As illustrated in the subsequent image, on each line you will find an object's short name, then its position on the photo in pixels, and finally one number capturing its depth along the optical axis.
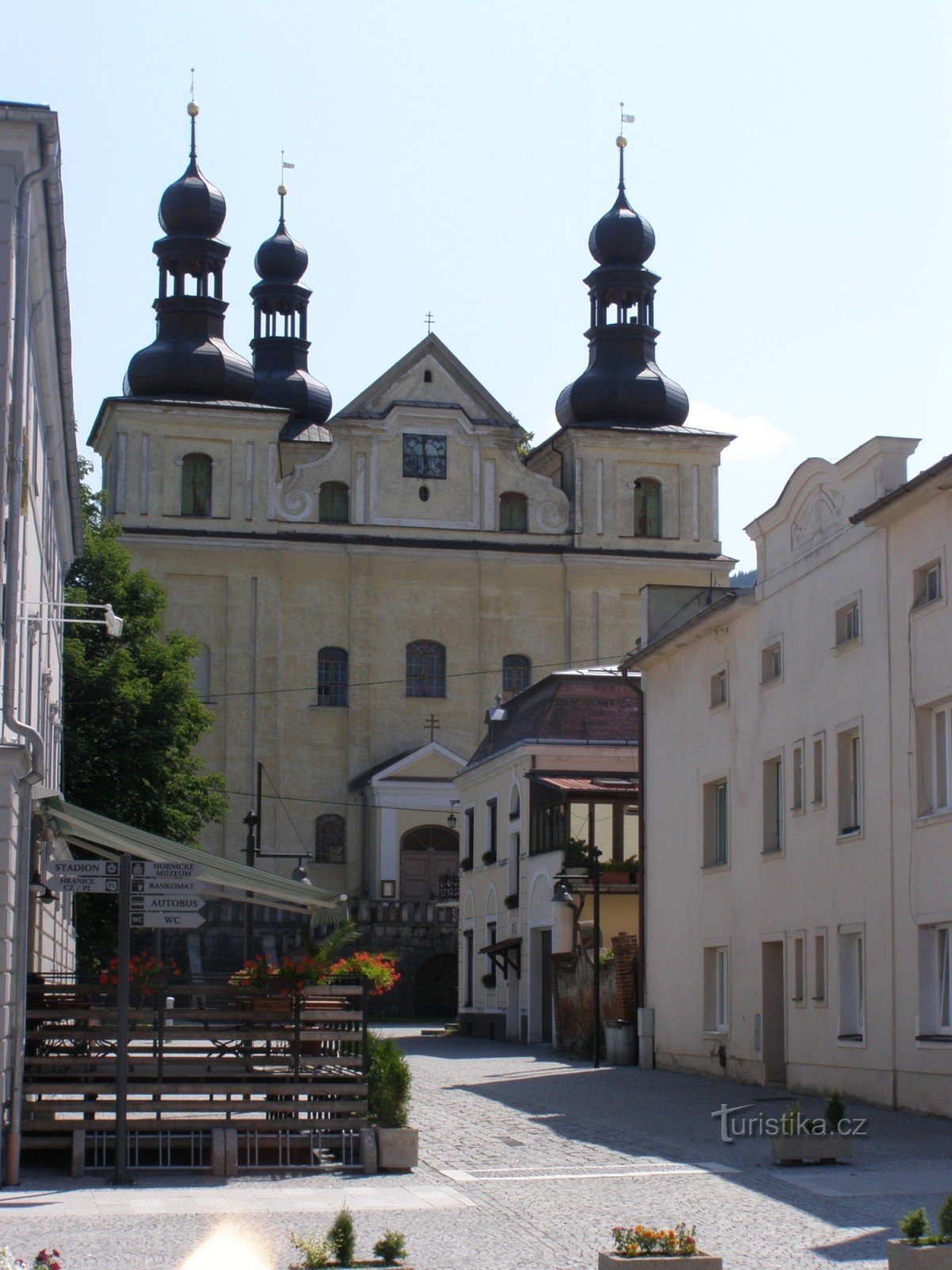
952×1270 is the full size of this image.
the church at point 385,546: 54.91
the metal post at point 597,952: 29.56
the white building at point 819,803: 19.97
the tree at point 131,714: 39.69
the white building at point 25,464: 14.23
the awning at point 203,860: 16.64
